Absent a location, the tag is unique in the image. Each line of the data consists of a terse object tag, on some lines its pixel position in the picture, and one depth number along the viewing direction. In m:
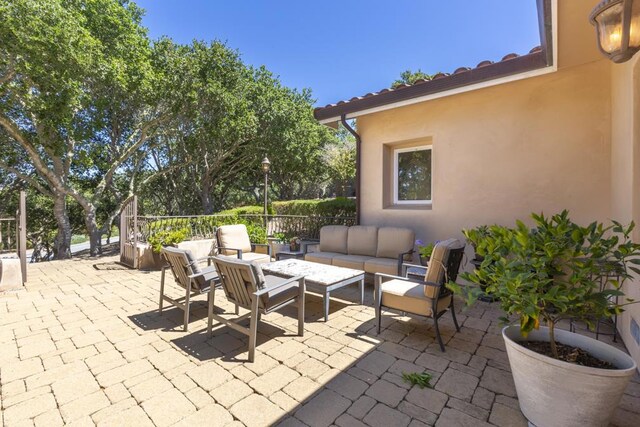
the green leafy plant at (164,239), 6.39
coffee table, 3.63
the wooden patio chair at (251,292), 2.76
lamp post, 9.71
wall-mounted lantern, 1.80
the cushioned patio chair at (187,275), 3.41
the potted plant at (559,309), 1.65
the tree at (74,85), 7.82
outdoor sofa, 4.87
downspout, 6.21
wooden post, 5.25
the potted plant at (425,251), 4.02
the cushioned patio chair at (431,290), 2.94
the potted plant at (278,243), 6.63
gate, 6.53
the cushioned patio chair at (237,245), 5.57
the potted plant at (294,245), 6.30
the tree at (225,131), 11.73
